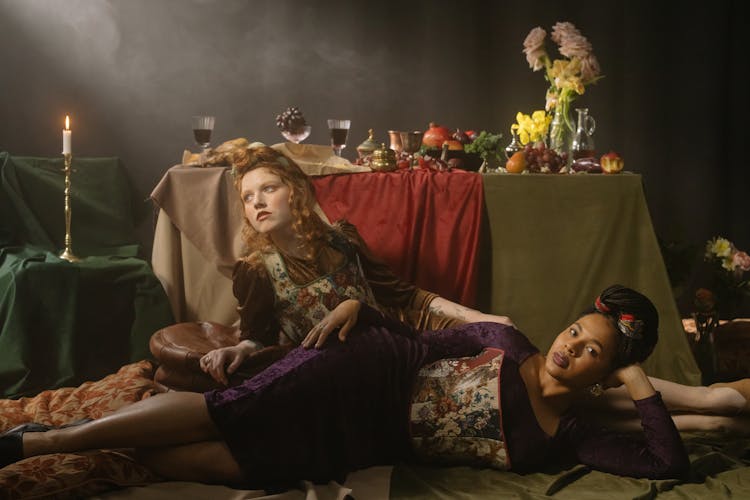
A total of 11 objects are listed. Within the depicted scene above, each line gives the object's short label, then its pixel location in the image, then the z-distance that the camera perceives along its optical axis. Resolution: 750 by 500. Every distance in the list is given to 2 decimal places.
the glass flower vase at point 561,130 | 3.60
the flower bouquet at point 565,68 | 3.48
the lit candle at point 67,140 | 3.53
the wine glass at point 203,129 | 3.41
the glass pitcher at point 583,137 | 3.56
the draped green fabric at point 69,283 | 3.19
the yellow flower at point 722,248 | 3.55
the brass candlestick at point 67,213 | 3.59
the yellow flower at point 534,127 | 3.60
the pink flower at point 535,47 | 3.59
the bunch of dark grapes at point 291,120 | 3.47
